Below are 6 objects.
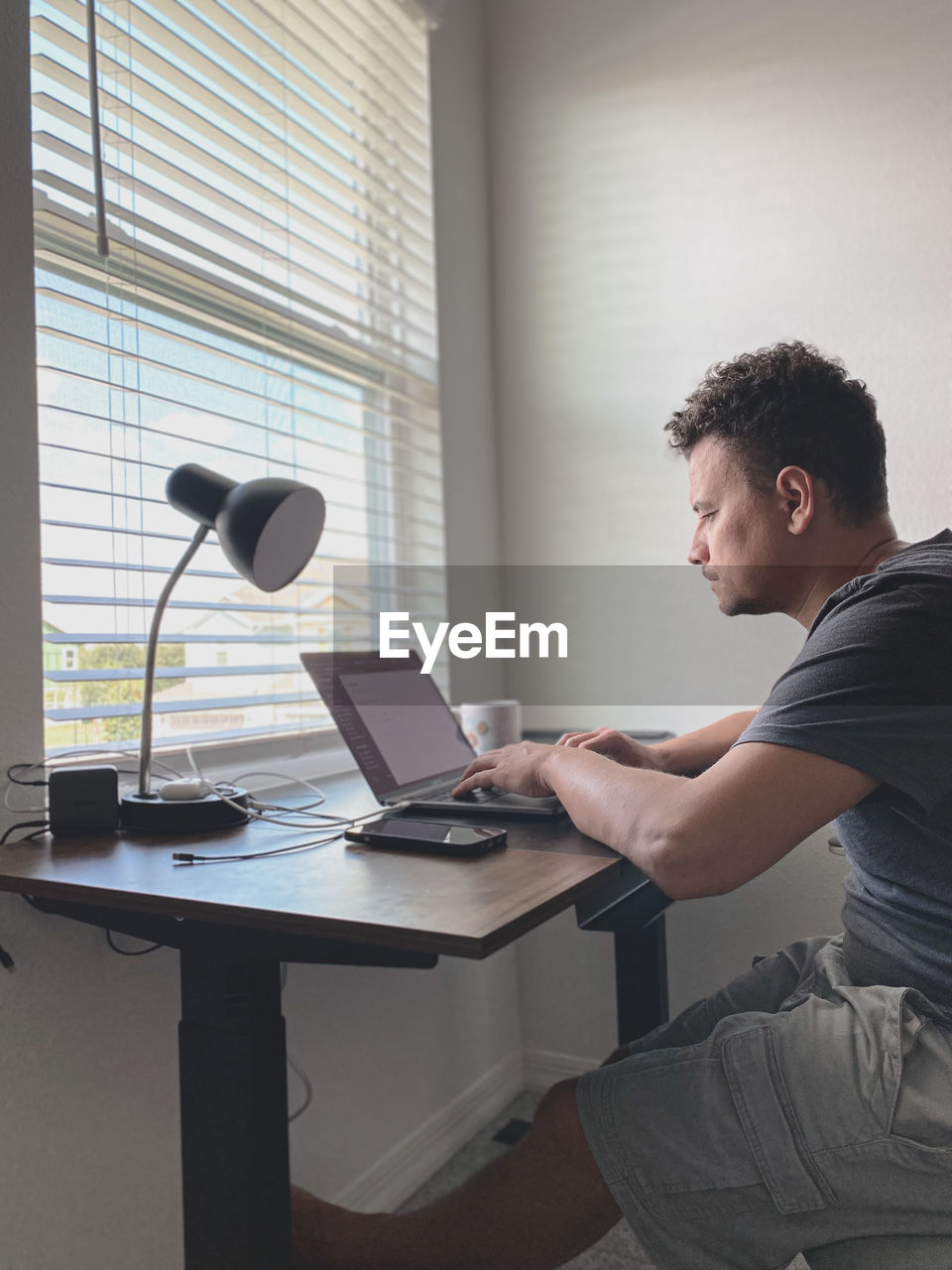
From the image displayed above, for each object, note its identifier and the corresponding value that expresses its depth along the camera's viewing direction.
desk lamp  1.21
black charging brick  1.20
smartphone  1.09
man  0.90
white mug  1.77
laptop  1.36
